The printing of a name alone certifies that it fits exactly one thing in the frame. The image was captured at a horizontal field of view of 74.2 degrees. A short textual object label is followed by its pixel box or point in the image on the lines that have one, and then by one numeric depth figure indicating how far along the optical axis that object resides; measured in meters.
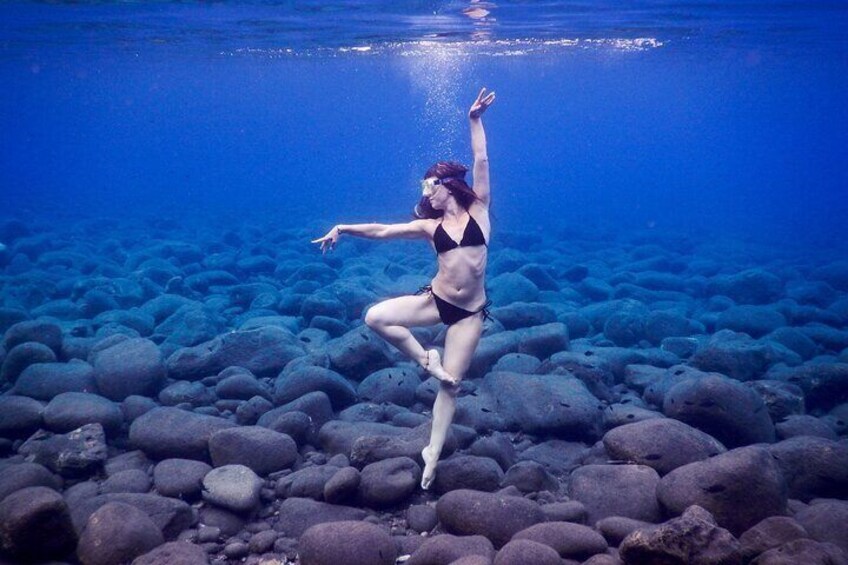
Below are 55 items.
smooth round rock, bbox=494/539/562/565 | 3.72
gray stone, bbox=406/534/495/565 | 4.04
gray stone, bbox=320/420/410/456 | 6.30
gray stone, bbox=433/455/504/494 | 5.44
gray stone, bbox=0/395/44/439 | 6.41
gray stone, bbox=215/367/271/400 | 7.59
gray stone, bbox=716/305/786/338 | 11.55
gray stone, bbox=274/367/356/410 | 7.36
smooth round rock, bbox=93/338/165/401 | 7.59
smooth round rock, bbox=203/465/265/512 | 5.20
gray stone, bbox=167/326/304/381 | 8.48
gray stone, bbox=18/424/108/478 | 5.74
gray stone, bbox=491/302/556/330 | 10.55
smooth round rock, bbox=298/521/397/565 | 4.16
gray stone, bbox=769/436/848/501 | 5.42
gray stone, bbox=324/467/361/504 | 5.14
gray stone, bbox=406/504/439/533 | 5.02
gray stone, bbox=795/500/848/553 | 4.20
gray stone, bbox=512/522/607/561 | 4.06
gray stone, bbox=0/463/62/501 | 4.99
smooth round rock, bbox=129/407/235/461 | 6.06
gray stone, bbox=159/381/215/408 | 7.49
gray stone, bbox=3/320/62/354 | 8.62
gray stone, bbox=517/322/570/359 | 9.19
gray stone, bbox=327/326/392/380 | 8.52
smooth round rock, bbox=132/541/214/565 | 4.03
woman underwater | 5.45
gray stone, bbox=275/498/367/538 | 4.98
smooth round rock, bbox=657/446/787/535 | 4.42
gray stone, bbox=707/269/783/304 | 14.51
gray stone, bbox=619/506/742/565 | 3.54
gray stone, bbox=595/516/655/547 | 4.36
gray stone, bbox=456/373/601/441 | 6.82
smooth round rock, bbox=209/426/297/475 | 5.80
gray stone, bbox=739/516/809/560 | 3.85
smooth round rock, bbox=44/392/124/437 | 6.38
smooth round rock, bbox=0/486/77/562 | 4.11
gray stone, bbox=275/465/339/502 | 5.39
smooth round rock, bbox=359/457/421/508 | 5.22
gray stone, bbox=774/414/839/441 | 6.65
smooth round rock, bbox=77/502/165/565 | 4.27
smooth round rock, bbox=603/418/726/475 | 5.50
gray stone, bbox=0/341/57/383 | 7.96
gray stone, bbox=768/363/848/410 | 7.97
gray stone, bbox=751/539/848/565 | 3.42
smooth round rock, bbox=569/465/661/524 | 5.00
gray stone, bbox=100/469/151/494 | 5.49
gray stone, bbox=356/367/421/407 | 7.78
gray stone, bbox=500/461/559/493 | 5.55
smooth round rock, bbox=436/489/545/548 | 4.49
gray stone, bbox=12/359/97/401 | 7.28
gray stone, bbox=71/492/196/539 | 4.88
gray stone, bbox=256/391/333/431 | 6.84
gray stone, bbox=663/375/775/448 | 6.34
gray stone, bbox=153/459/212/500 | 5.45
